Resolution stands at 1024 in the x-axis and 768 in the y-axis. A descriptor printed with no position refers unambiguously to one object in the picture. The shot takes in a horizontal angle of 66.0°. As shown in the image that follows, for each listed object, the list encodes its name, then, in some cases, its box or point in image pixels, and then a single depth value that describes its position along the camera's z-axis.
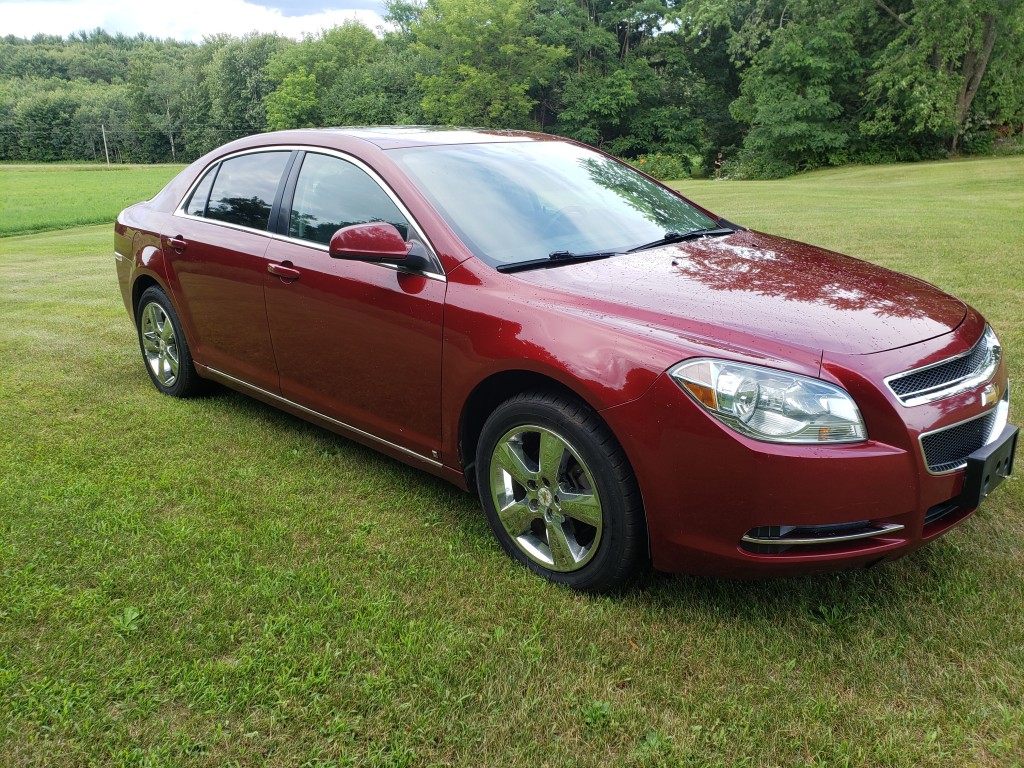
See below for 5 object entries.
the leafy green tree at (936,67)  32.66
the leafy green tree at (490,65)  56.66
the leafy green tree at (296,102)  78.44
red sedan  2.33
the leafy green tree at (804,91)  37.16
